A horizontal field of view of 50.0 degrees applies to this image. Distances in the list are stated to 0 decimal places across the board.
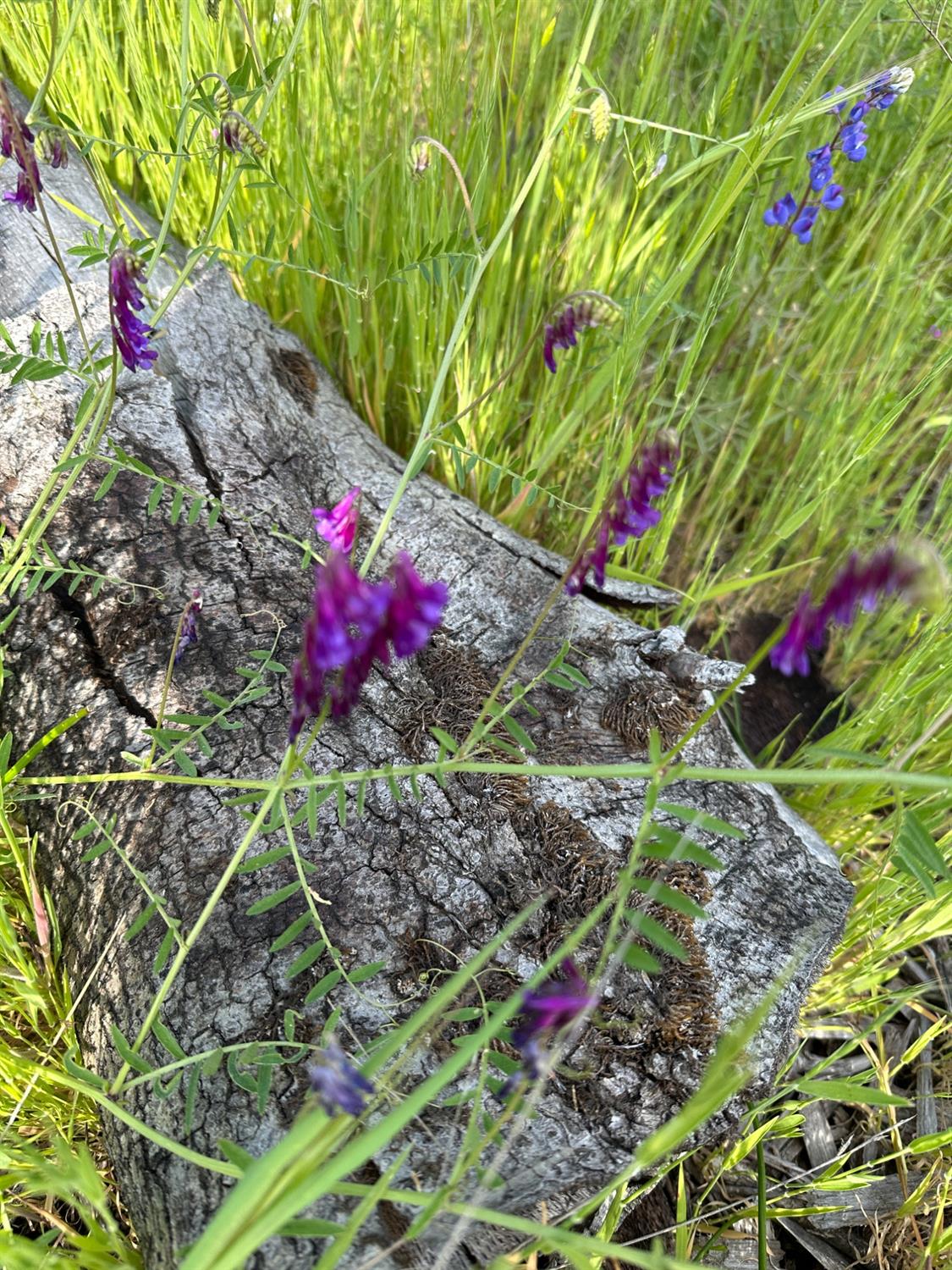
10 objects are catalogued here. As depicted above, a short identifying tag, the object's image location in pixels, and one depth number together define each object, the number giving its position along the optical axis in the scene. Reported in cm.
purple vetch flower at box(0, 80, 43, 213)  26
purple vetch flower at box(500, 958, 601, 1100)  18
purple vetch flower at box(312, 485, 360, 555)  26
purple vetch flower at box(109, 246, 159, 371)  27
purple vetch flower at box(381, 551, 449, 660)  19
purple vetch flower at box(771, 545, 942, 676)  17
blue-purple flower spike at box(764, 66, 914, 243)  37
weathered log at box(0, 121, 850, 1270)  26
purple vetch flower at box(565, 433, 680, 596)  22
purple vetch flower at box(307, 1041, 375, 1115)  18
